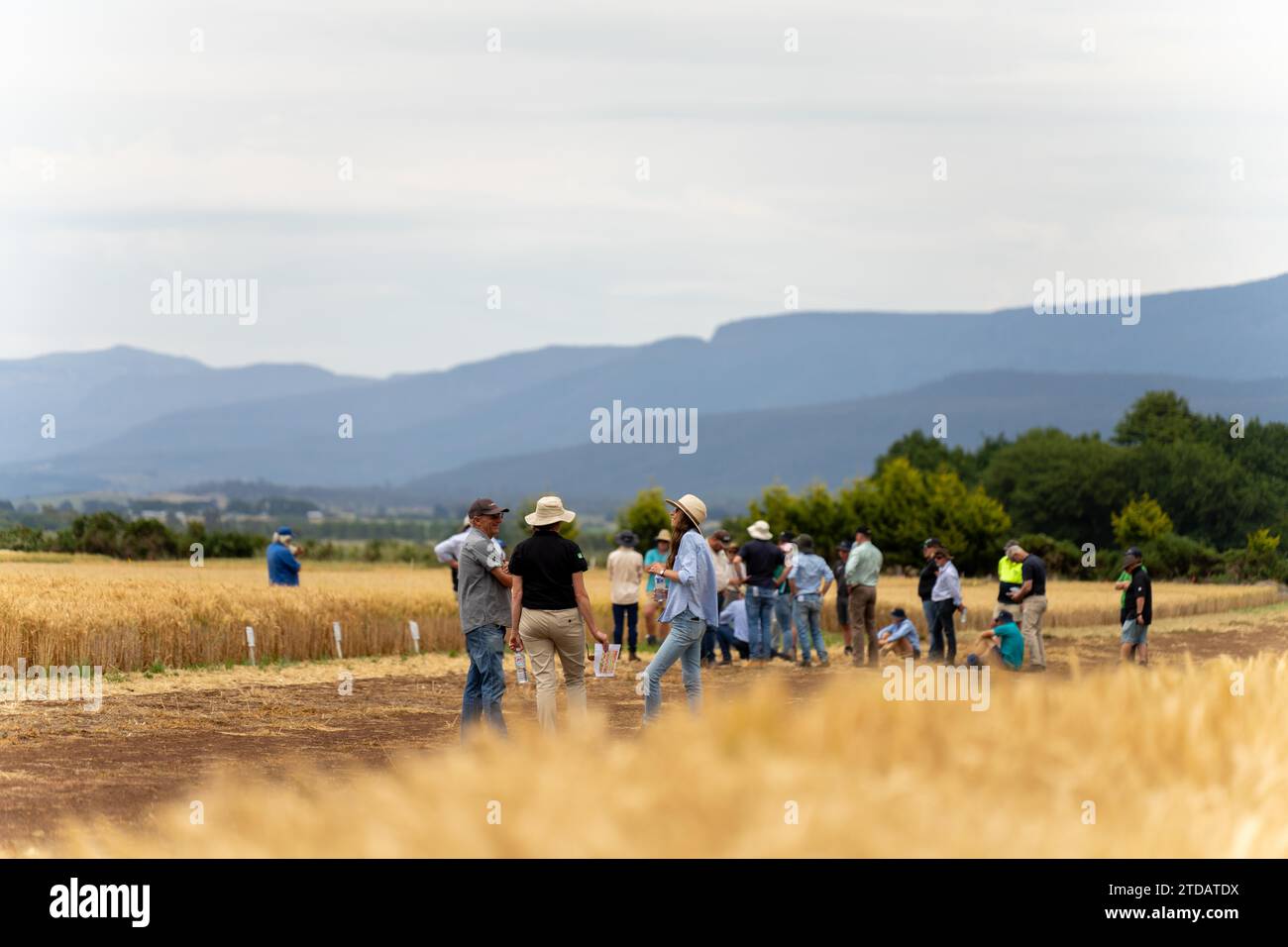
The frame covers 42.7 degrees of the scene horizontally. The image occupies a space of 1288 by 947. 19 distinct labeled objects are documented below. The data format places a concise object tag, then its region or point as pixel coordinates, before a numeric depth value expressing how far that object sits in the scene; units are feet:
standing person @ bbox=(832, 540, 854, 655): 87.97
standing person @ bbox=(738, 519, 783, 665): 79.71
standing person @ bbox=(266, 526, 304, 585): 85.51
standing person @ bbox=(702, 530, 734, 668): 79.41
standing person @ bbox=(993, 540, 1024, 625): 80.02
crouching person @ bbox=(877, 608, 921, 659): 81.87
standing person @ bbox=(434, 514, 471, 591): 67.10
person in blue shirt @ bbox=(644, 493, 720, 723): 47.80
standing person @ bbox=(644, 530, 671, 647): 77.89
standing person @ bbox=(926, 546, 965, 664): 80.38
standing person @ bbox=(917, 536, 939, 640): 79.75
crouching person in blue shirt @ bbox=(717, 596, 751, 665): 84.94
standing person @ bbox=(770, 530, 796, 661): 82.64
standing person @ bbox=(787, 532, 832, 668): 81.10
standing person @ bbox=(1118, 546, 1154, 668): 73.77
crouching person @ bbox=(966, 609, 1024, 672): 78.89
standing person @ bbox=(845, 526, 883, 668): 81.46
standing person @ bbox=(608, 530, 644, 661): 80.23
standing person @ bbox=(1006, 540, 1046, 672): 79.46
